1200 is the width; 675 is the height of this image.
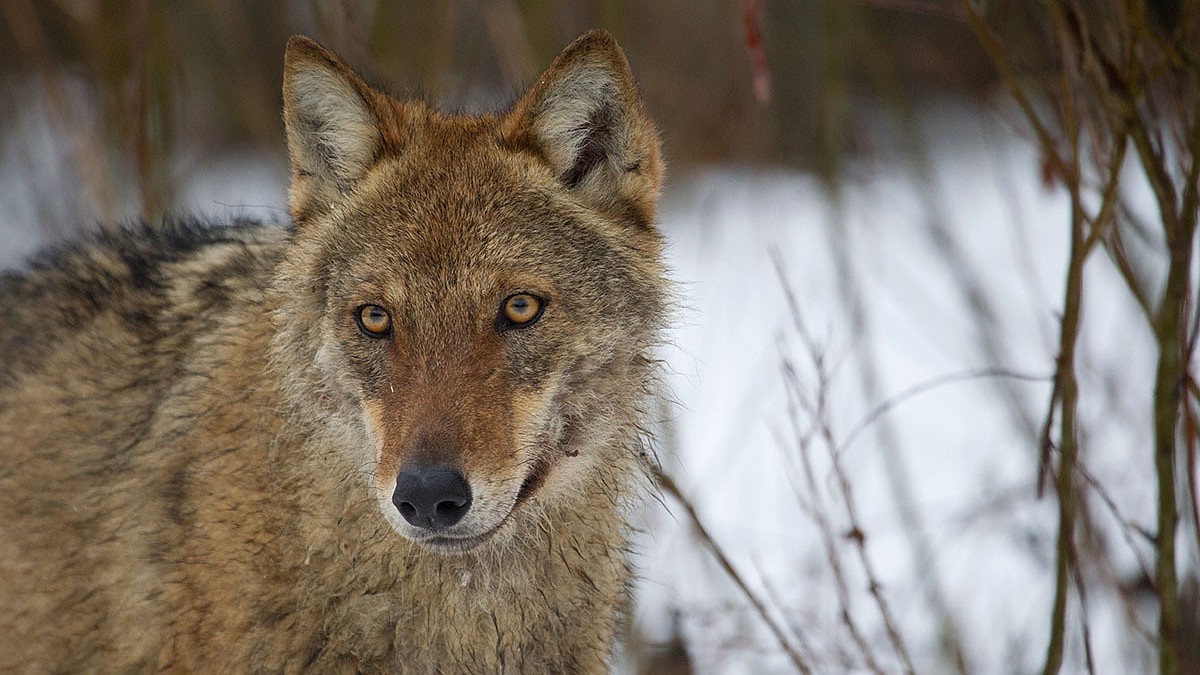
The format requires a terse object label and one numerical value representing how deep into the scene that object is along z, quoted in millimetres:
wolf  6508
